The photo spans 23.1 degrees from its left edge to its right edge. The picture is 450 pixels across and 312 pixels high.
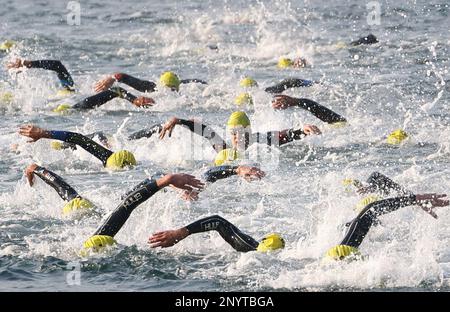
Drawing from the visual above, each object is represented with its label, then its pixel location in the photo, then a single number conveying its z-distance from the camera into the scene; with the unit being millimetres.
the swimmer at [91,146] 15508
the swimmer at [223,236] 12867
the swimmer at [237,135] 17688
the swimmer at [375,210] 13312
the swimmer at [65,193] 15875
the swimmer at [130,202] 12844
